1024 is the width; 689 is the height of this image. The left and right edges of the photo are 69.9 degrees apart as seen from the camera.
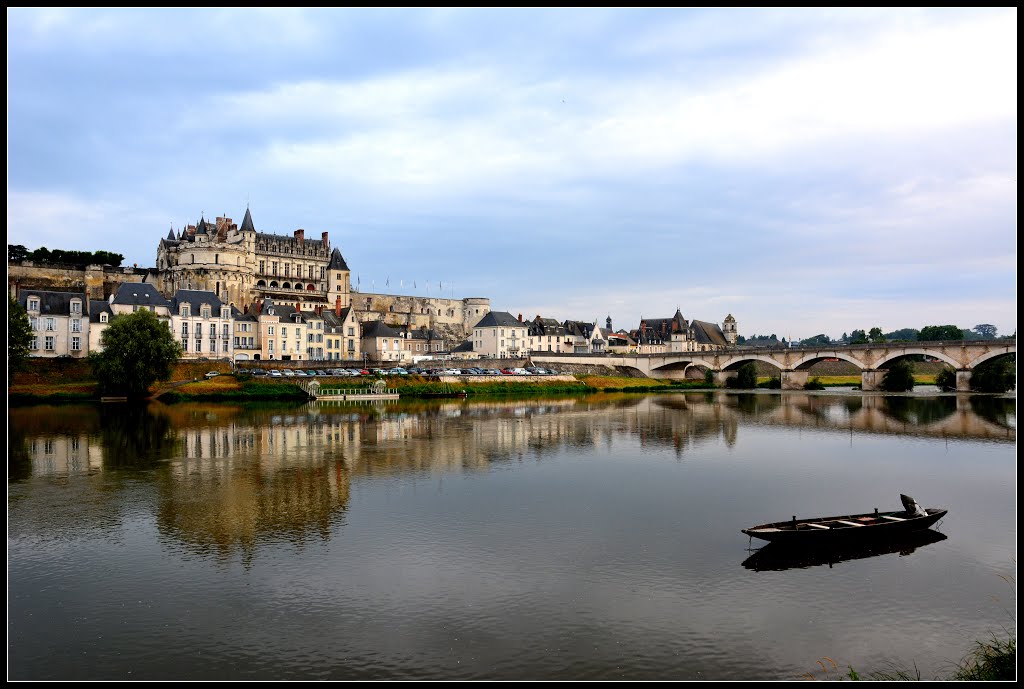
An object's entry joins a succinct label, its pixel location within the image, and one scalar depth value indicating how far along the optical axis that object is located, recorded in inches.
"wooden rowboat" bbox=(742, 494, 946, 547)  663.1
